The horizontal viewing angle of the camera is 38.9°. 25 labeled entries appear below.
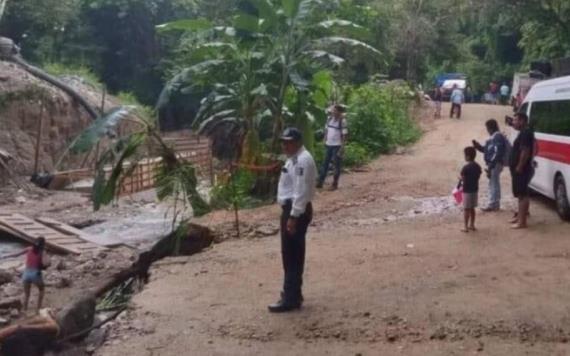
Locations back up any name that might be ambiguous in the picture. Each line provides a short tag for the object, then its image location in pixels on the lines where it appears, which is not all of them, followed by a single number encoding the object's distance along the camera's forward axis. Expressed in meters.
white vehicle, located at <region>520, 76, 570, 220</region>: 10.88
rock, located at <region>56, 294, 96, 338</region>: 7.27
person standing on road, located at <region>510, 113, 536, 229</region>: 10.44
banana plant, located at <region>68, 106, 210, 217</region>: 10.61
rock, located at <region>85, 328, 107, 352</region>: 7.14
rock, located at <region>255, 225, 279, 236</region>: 11.83
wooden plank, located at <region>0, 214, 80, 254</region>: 12.34
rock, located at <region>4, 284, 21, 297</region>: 9.69
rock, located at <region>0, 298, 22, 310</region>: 8.56
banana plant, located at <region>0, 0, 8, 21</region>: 24.53
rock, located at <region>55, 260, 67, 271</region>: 11.19
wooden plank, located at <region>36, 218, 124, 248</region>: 13.01
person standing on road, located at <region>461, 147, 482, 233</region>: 10.62
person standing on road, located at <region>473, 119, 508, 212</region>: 11.73
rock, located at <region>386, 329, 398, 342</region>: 6.52
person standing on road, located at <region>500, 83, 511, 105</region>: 42.67
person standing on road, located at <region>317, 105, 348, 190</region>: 14.76
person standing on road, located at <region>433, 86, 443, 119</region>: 33.12
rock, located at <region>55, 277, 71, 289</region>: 10.22
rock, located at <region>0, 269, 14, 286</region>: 10.39
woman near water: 8.55
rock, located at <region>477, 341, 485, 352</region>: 6.13
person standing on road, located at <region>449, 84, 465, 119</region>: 31.58
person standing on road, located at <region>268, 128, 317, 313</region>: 6.92
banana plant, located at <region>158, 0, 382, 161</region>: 13.79
